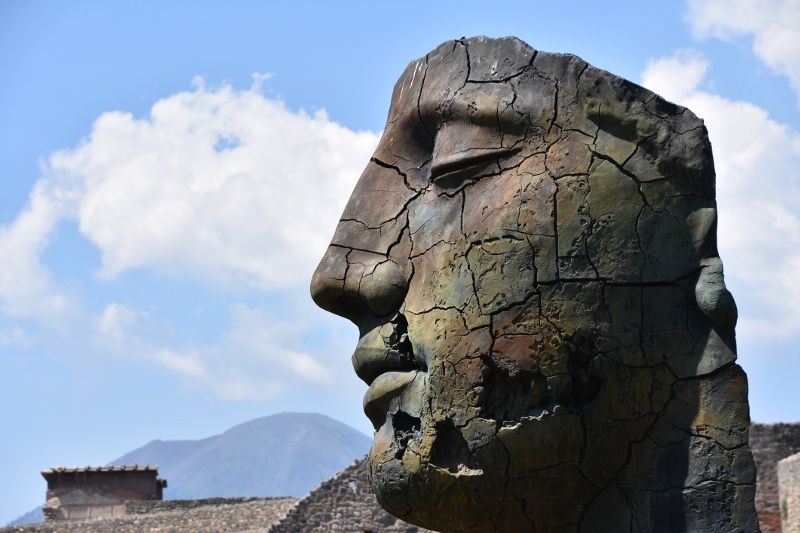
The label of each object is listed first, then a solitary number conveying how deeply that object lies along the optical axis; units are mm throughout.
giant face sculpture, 3646
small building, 28969
